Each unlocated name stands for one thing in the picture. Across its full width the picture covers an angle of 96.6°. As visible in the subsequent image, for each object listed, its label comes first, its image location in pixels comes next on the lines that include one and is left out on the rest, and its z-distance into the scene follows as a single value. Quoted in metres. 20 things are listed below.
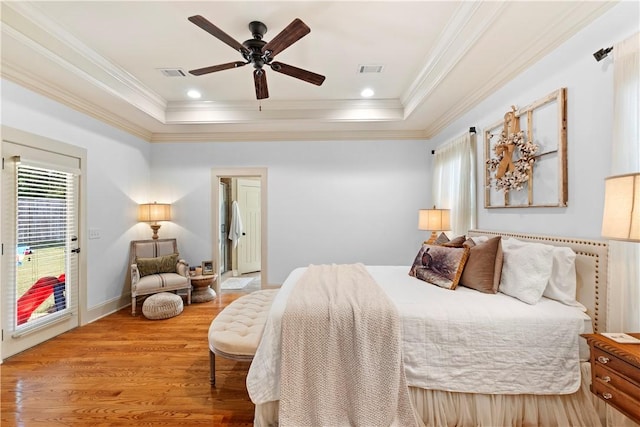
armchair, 3.77
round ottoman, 3.53
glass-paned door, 2.60
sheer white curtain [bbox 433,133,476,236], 3.24
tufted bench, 1.92
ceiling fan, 1.97
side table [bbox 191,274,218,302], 4.23
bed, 1.67
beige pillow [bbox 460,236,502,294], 2.11
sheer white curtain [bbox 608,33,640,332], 1.58
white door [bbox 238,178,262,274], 6.26
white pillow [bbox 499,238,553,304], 1.89
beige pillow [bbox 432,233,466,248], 2.57
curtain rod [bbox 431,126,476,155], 3.16
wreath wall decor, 2.36
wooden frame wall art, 2.08
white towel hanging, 6.08
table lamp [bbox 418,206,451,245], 3.76
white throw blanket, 1.62
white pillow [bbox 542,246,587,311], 1.87
